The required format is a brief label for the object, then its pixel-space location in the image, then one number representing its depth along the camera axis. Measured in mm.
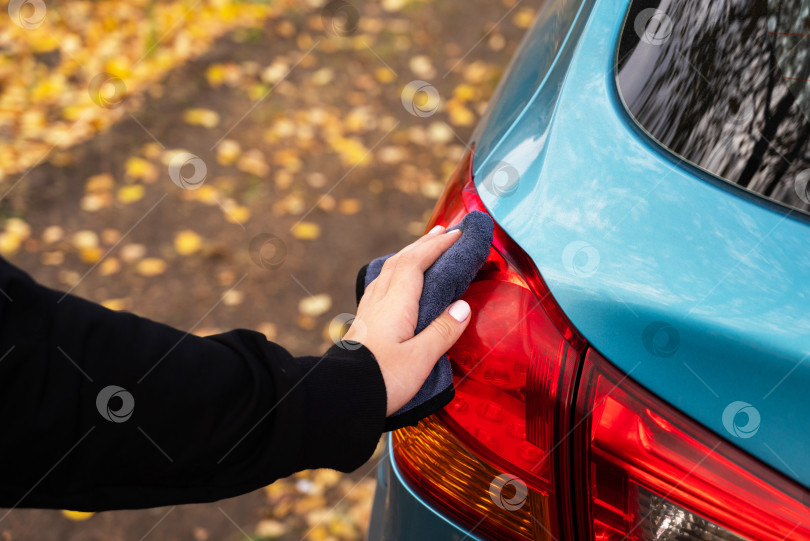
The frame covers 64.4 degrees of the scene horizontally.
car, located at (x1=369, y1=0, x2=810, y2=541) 910
